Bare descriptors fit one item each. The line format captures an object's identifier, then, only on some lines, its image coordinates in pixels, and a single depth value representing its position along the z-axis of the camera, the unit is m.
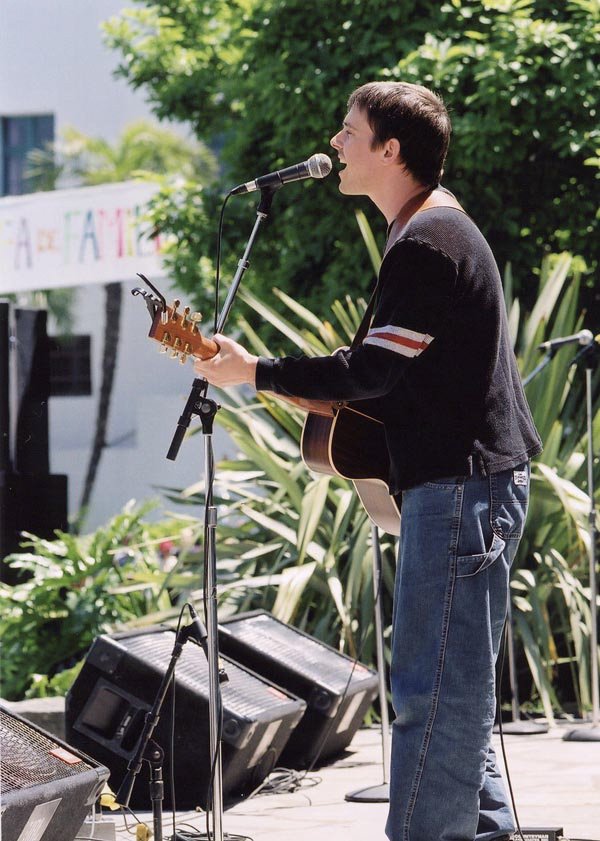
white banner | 16.08
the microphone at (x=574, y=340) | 9.23
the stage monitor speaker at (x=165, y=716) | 7.13
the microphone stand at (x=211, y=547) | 5.10
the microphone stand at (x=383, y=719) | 7.20
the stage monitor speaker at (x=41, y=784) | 4.93
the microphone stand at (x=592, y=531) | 9.43
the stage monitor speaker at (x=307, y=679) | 8.33
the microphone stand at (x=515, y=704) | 9.49
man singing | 4.33
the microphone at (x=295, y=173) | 5.27
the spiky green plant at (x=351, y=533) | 10.38
